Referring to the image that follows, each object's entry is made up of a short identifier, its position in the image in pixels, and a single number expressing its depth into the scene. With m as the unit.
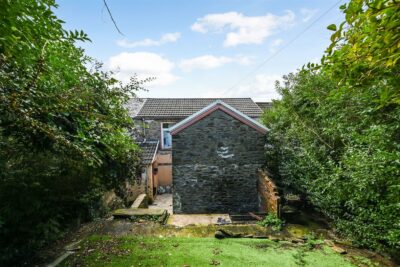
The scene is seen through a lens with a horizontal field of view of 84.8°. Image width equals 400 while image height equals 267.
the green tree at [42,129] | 1.93
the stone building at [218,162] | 9.66
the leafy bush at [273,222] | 6.10
